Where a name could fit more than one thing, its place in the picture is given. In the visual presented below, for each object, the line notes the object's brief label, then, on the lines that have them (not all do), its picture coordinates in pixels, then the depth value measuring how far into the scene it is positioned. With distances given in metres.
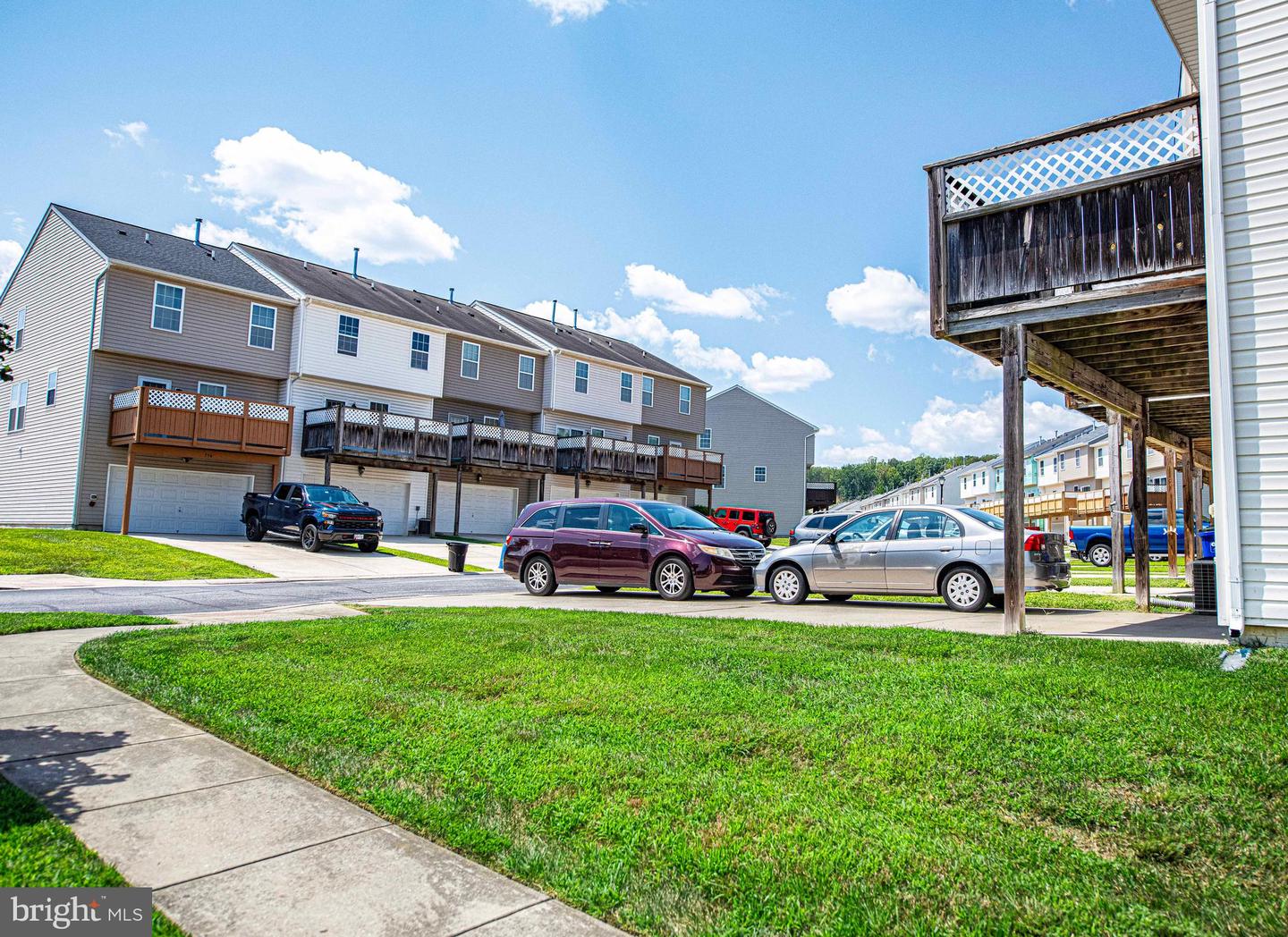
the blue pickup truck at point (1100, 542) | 26.98
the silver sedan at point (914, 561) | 11.41
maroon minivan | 13.49
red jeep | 37.59
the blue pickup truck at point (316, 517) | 24.45
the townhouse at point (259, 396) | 25.73
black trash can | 21.35
